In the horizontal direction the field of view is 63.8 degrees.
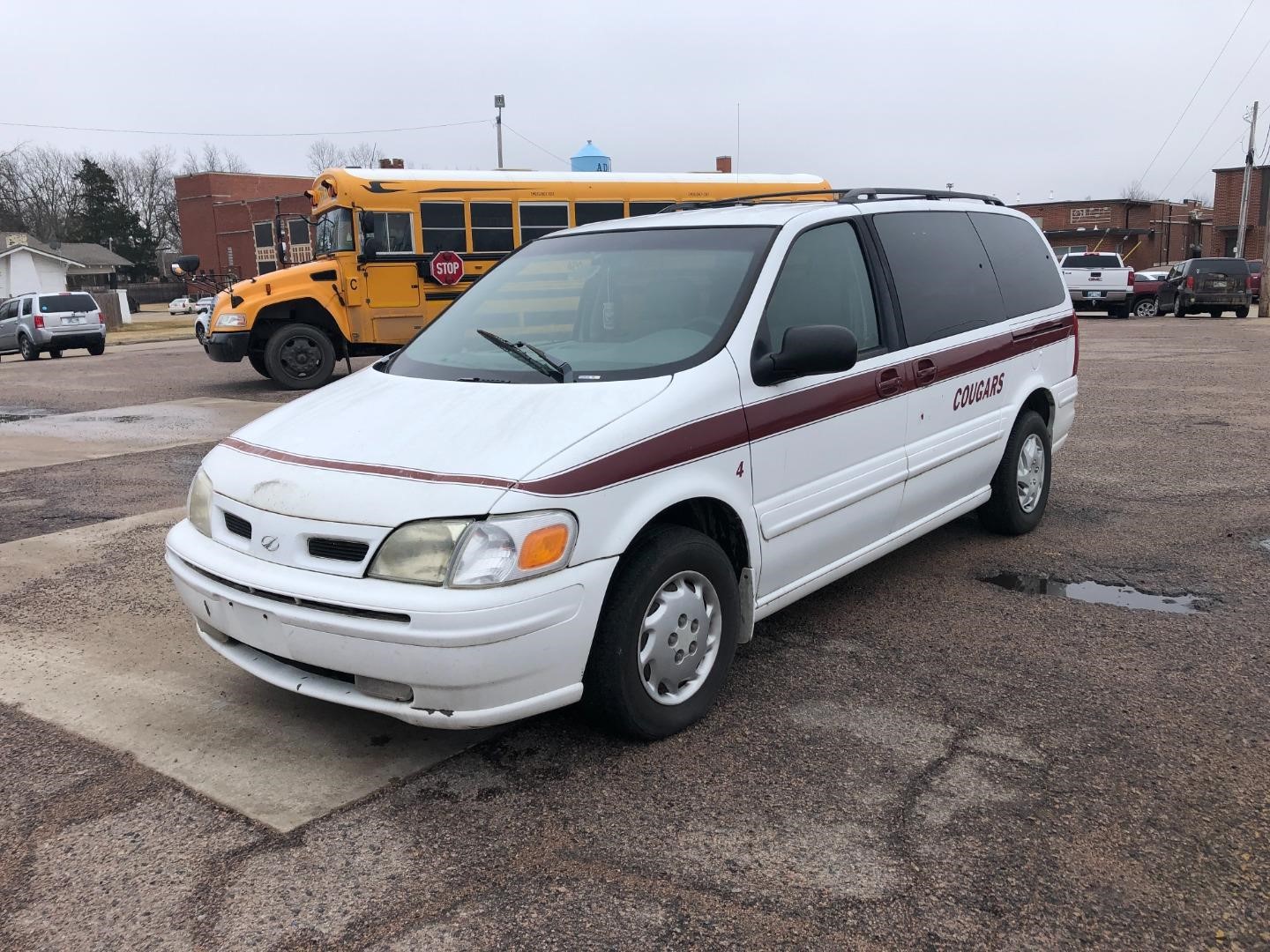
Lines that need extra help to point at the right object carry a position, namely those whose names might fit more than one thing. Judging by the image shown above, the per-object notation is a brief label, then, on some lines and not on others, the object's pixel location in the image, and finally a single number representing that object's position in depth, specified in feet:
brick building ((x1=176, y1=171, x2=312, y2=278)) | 212.64
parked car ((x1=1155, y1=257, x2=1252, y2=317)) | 84.33
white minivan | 9.84
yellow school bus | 44.68
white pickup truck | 88.02
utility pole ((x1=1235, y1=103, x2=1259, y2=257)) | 141.28
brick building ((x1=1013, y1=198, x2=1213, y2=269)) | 172.96
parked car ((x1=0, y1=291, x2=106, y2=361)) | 77.05
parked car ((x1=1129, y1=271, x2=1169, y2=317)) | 90.12
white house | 191.21
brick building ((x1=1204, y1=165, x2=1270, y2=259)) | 176.14
